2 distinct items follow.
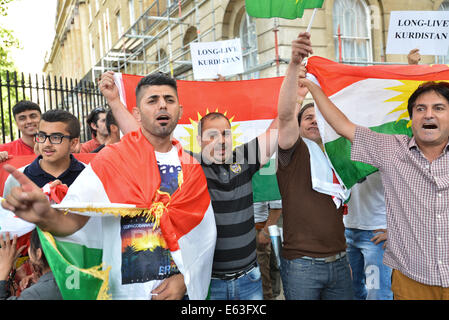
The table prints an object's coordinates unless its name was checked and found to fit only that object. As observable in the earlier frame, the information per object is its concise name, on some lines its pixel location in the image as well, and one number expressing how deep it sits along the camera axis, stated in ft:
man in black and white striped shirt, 8.11
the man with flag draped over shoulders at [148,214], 6.67
